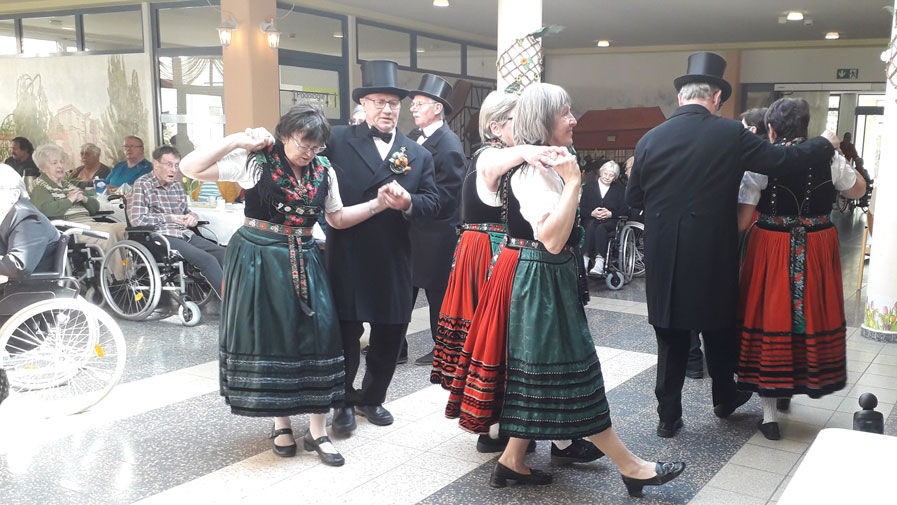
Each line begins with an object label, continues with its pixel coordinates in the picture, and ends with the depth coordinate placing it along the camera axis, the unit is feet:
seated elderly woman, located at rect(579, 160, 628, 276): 24.16
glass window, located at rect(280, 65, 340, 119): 31.58
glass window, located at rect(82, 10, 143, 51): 32.27
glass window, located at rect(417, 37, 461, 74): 39.68
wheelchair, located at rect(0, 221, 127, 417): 11.66
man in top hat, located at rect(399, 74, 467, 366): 13.37
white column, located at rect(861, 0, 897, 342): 17.43
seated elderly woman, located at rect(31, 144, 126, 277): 19.93
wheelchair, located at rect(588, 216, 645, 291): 23.59
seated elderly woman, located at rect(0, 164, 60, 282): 12.09
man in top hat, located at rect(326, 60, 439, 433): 10.53
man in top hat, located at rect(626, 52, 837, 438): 10.16
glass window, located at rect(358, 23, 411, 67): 35.78
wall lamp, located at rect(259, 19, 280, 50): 28.40
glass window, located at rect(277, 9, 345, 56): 31.58
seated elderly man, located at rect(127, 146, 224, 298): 18.31
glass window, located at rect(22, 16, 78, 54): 33.96
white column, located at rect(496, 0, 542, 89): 21.53
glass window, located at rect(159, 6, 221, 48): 30.81
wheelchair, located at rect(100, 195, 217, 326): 17.94
